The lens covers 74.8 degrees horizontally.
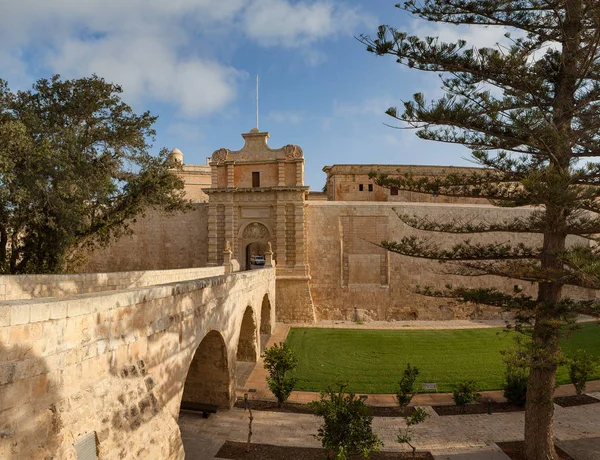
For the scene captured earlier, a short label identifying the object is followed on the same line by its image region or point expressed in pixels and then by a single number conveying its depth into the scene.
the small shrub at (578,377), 10.03
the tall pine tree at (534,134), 6.20
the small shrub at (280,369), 9.42
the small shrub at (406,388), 9.28
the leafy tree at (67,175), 10.96
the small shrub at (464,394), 9.54
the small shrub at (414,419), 7.17
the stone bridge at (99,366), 2.87
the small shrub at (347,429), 6.20
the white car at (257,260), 30.69
